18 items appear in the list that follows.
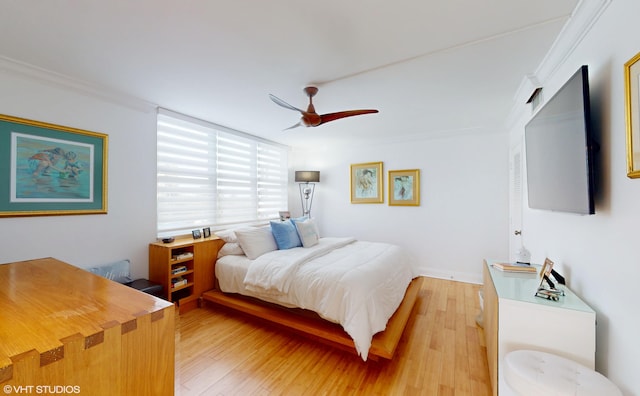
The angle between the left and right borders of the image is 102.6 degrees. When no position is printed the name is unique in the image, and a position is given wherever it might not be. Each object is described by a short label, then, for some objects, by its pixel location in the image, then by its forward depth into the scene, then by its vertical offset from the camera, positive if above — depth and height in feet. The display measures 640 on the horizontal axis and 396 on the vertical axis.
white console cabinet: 4.23 -2.23
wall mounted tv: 4.19 +0.94
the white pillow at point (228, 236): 10.94 -1.51
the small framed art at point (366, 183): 15.46 +1.07
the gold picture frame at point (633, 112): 3.35 +1.15
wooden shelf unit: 9.18 -2.50
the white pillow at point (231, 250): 10.59 -2.04
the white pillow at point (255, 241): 10.09 -1.67
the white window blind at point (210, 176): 10.57 +1.23
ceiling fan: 7.95 +2.69
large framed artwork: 6.79 +0.96
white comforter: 6.75 -2.52
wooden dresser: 1.68 -1.04
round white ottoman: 3.44 -2.55
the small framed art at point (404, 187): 14.29 +0.71
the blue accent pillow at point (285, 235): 10.96 -1.51
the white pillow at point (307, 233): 11.31 -1.47
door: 9.92 +0.03
